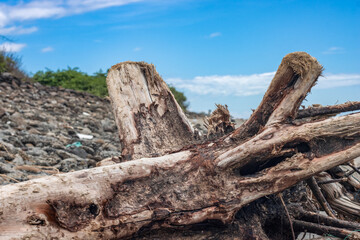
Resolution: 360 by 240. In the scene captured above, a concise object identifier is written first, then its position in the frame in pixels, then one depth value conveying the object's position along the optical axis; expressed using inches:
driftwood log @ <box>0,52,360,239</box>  114.3
